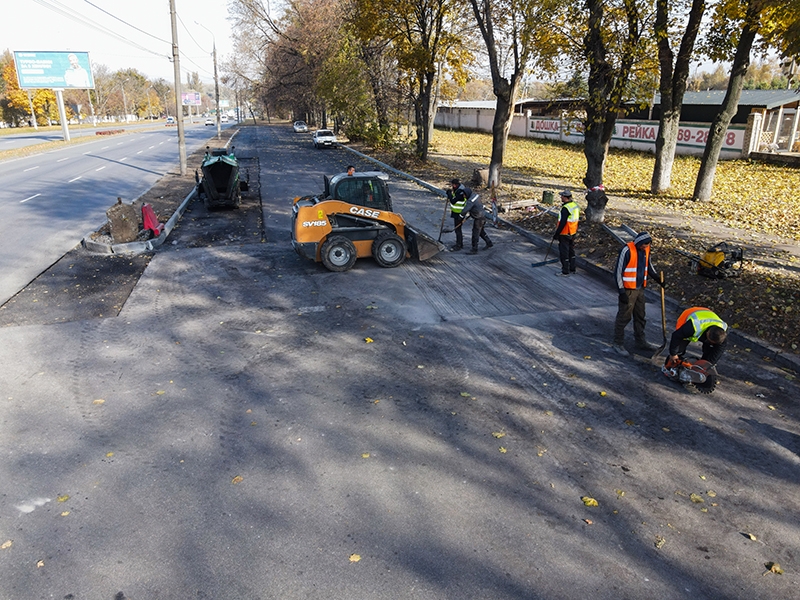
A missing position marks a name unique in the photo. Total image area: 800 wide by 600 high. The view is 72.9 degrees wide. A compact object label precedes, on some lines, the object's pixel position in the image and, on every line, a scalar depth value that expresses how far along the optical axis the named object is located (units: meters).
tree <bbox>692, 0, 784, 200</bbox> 14.53
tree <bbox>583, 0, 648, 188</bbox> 13.36
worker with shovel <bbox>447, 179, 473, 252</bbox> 12.66
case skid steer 11.06
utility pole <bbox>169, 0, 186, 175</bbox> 23.62
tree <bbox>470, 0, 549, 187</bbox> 17.15
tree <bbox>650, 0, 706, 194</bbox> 14.87
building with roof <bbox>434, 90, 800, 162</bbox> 25.05
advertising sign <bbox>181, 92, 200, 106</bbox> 93.02
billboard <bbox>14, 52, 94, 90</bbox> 49.44
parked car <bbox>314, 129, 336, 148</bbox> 40.53
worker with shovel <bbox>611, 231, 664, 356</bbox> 7.71
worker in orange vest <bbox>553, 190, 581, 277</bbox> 10.69
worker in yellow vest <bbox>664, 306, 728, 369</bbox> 6.51
